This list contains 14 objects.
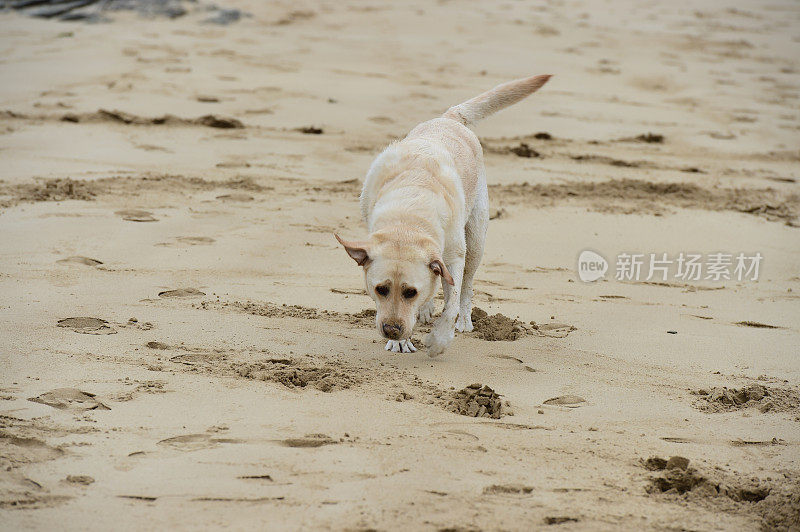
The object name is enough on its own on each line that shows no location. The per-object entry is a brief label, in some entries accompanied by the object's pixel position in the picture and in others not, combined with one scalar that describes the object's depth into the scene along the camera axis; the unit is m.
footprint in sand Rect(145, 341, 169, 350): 9.66
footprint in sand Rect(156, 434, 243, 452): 7.56
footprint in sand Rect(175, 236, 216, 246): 13.00
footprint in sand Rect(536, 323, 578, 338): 11.16
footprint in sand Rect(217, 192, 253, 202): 14.77
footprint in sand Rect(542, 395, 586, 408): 9.18
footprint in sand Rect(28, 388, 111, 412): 8.10
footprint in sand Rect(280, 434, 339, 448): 7.73
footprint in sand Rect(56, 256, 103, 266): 12.00
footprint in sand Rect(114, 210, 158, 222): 13.62
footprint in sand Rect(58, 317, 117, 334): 9.95
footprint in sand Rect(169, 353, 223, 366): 9.32
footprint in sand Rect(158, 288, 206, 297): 11.27
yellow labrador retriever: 9.51
